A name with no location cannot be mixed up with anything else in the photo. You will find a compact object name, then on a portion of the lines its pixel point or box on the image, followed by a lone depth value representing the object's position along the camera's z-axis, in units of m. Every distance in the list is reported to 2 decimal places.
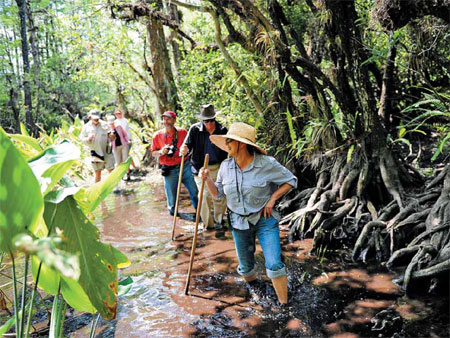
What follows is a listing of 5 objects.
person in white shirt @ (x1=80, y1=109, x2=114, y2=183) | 10.19
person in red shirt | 7.02
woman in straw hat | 3.96
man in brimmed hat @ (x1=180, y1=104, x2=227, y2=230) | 6.20
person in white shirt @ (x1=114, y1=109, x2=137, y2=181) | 11.16
